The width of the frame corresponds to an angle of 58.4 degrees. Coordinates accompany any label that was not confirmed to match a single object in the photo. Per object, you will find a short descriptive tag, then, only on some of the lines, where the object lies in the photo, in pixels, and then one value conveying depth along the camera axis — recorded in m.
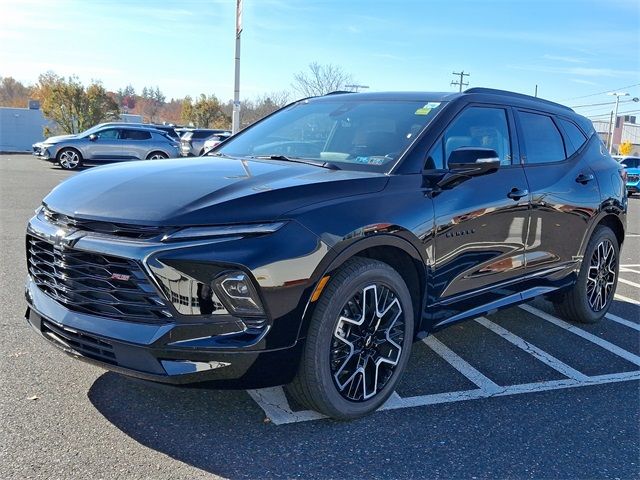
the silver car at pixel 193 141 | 23.03
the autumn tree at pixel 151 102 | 82.75
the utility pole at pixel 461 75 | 63.00
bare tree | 43.56
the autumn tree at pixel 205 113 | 51.81
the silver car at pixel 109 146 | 20.03
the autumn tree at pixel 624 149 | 58.19
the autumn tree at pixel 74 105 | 33.47
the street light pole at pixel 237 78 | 17.95
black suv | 2.60
